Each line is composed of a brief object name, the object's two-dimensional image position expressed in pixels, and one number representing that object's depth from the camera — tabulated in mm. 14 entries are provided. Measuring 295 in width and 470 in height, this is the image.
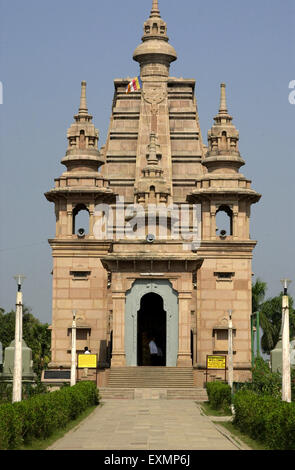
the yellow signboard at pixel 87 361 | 59406
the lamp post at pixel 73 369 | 51781
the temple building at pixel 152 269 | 65812
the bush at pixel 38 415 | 29734
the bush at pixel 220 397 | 47750
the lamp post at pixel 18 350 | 36625
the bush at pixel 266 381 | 45000
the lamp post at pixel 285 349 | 36281
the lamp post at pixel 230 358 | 51350
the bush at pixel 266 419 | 29828
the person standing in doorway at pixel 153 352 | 69812
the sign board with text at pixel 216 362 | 60562
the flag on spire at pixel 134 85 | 82750
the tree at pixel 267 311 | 92250
